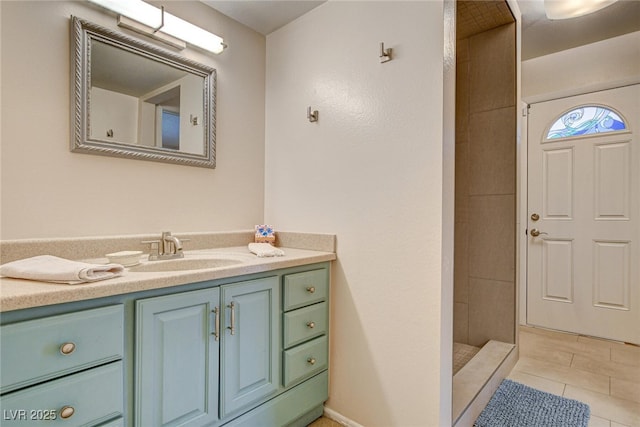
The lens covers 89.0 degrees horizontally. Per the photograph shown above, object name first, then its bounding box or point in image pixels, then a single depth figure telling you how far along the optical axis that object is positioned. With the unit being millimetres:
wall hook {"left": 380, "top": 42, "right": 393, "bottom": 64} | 1525
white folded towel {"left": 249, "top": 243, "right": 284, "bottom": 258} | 1566
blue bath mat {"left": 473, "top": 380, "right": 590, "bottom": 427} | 1609
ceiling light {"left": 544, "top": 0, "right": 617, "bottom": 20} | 1851
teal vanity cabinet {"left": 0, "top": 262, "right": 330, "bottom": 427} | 850
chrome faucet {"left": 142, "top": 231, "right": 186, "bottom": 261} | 1550
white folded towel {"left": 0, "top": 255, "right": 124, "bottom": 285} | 932
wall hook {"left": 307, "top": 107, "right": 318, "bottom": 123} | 1834
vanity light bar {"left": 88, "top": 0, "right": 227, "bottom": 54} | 1477
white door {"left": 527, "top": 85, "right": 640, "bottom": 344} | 2527
